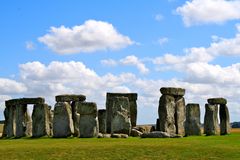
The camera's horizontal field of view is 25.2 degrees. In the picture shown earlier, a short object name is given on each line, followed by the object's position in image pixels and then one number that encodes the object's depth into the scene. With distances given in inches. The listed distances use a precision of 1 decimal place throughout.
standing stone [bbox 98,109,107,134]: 1632.1
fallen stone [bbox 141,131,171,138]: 1310.3
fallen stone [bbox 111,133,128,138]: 1328.7
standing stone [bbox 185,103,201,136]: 1515.7
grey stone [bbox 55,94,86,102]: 1553.9
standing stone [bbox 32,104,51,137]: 1483.8
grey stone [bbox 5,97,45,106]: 1534.2
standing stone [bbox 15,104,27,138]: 1589.6
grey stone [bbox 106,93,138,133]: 1605.6
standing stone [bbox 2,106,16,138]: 1652.3
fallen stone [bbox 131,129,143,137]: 1441.9
